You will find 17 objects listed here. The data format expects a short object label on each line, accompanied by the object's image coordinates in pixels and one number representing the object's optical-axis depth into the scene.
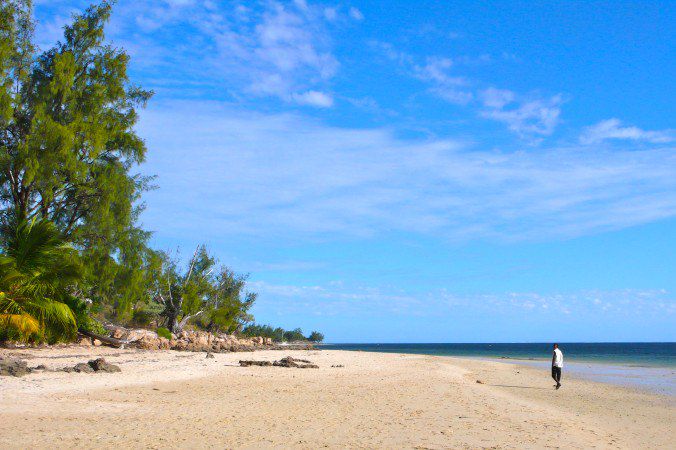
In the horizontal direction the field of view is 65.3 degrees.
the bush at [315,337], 133.12
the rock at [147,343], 25.73
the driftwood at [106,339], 24.01
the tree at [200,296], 43.41
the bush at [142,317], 42.17
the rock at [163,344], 27.32
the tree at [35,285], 16.16
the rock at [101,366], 14.92
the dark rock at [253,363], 21.23
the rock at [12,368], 12.66
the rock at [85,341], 23.11
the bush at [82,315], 22.56
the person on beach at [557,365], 19.66
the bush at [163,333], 33.22
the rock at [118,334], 26.17
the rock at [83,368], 14.30
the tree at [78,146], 20.50
